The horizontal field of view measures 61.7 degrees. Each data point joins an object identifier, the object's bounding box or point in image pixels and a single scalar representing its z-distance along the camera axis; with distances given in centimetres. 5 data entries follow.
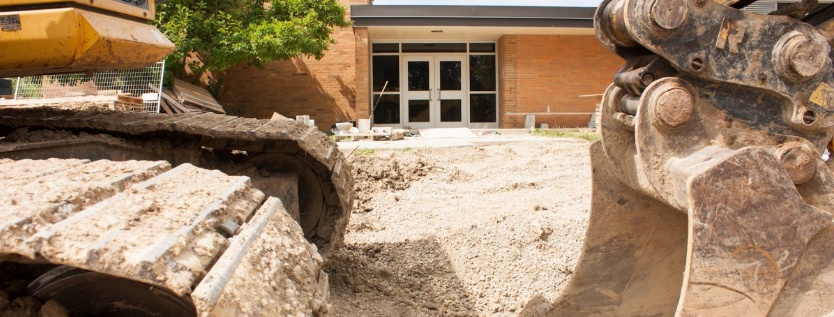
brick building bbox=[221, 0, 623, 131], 1841
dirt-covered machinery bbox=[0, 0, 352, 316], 147
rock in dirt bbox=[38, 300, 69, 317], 201
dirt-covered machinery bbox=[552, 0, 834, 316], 207
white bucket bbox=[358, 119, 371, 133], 1666
